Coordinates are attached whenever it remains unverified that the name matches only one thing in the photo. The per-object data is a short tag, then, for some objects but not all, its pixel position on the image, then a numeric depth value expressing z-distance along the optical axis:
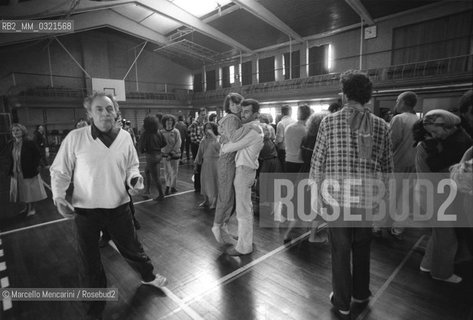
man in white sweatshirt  1.73
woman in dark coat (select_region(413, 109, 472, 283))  2.05
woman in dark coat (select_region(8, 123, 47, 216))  3.89
